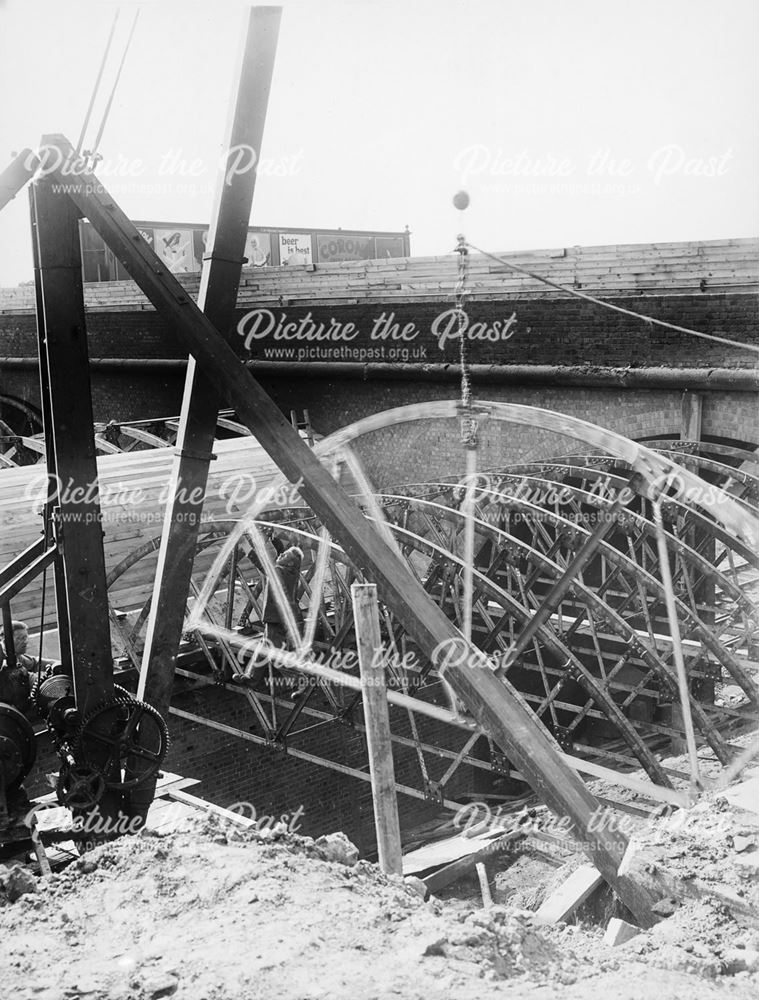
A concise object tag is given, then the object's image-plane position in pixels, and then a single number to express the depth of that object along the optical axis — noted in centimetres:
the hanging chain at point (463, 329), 1207
